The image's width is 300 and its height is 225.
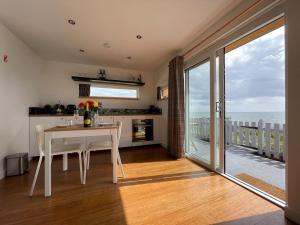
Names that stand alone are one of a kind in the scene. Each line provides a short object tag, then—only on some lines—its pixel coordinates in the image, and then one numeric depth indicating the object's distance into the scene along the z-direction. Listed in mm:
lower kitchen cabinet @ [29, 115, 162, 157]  3172
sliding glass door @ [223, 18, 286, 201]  1872
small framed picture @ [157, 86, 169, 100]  4284
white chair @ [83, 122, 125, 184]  2257
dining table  1761
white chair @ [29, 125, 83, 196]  1864
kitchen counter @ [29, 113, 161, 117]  3301
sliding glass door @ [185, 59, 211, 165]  2748
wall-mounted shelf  4033
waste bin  2285
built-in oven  4220
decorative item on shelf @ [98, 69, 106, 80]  4379
